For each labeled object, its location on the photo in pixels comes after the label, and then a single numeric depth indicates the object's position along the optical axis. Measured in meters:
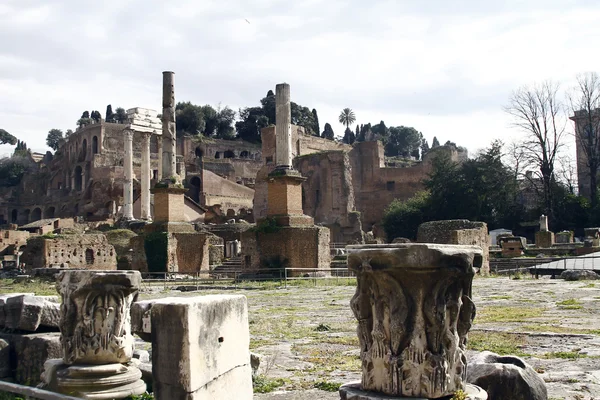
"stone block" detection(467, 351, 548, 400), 4.50
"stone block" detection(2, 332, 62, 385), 6.29
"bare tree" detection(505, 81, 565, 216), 43.19
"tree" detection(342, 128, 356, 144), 110.22
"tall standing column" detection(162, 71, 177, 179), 26.81
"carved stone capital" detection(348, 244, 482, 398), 3.81
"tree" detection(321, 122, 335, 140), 100.25
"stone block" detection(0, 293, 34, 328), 6.77
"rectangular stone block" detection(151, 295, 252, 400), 4.21
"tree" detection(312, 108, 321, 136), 93.97
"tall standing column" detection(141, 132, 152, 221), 43.44
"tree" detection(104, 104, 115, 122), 95.72
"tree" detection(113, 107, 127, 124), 95.19
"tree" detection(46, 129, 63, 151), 115.54
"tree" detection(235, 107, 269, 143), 86.12
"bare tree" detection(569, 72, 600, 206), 46.25
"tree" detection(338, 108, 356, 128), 114.38
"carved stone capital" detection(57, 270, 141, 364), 5.49
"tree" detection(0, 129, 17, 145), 112.19
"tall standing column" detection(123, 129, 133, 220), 46.31
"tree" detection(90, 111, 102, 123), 98.96
